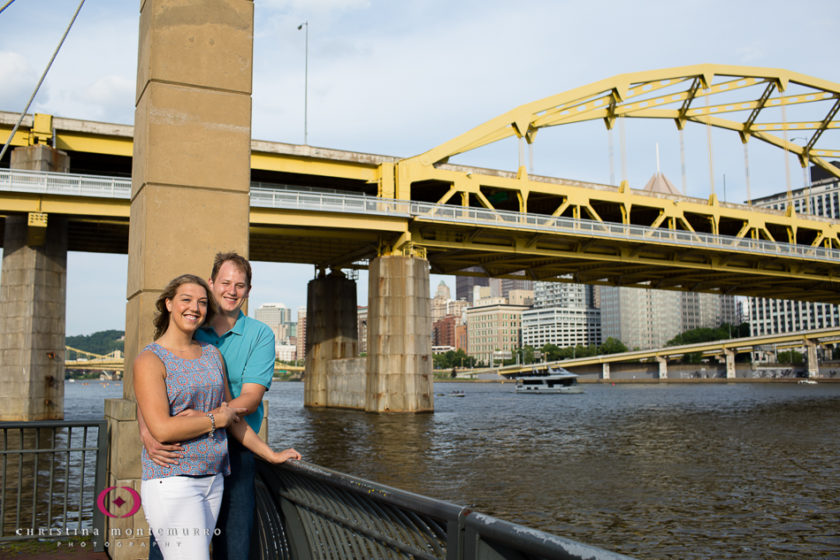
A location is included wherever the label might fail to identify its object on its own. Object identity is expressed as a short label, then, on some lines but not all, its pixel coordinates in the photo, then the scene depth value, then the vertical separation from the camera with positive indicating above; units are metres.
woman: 4.00 -0.37
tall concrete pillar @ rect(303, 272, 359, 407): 53.06 +1.57
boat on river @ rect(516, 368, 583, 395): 86.88 -4.48
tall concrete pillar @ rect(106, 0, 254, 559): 6.93 +2.06
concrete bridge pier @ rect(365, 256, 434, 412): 41.12 +0.54
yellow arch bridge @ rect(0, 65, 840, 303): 37.62 +8.45
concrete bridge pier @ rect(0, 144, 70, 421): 33.91 +2.20
